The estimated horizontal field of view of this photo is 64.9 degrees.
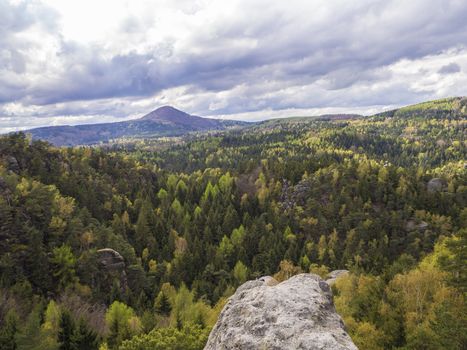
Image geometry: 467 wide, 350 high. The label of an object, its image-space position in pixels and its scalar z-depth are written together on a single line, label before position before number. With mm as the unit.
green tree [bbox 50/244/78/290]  97750
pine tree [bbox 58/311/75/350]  48531
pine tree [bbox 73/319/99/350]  48125
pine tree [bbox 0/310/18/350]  43562
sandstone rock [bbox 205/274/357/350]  19531
